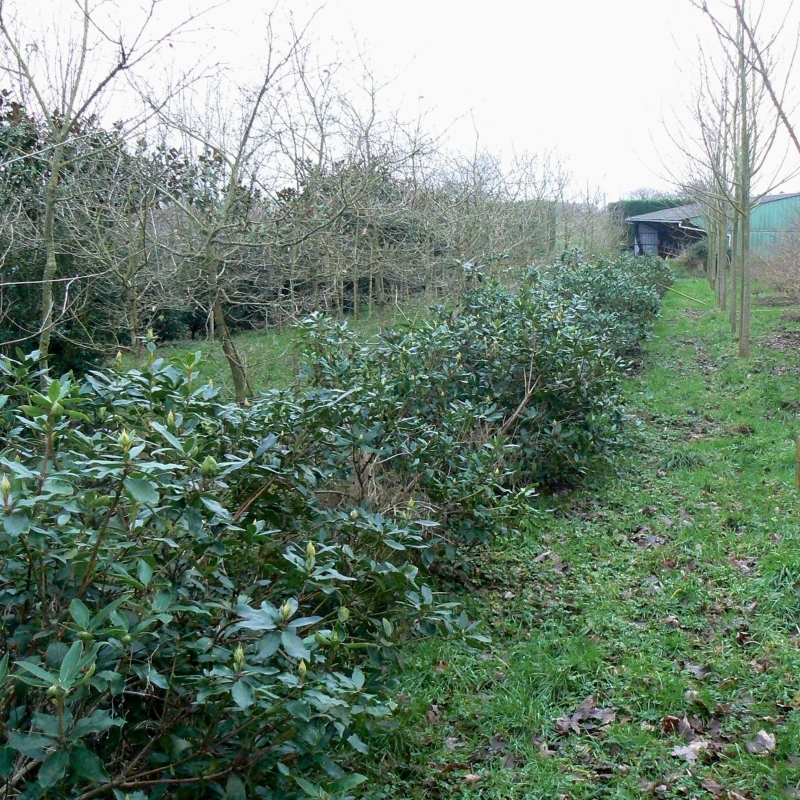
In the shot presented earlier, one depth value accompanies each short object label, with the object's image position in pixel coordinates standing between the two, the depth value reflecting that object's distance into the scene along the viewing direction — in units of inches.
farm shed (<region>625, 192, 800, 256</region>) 943.0
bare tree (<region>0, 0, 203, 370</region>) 187.5
